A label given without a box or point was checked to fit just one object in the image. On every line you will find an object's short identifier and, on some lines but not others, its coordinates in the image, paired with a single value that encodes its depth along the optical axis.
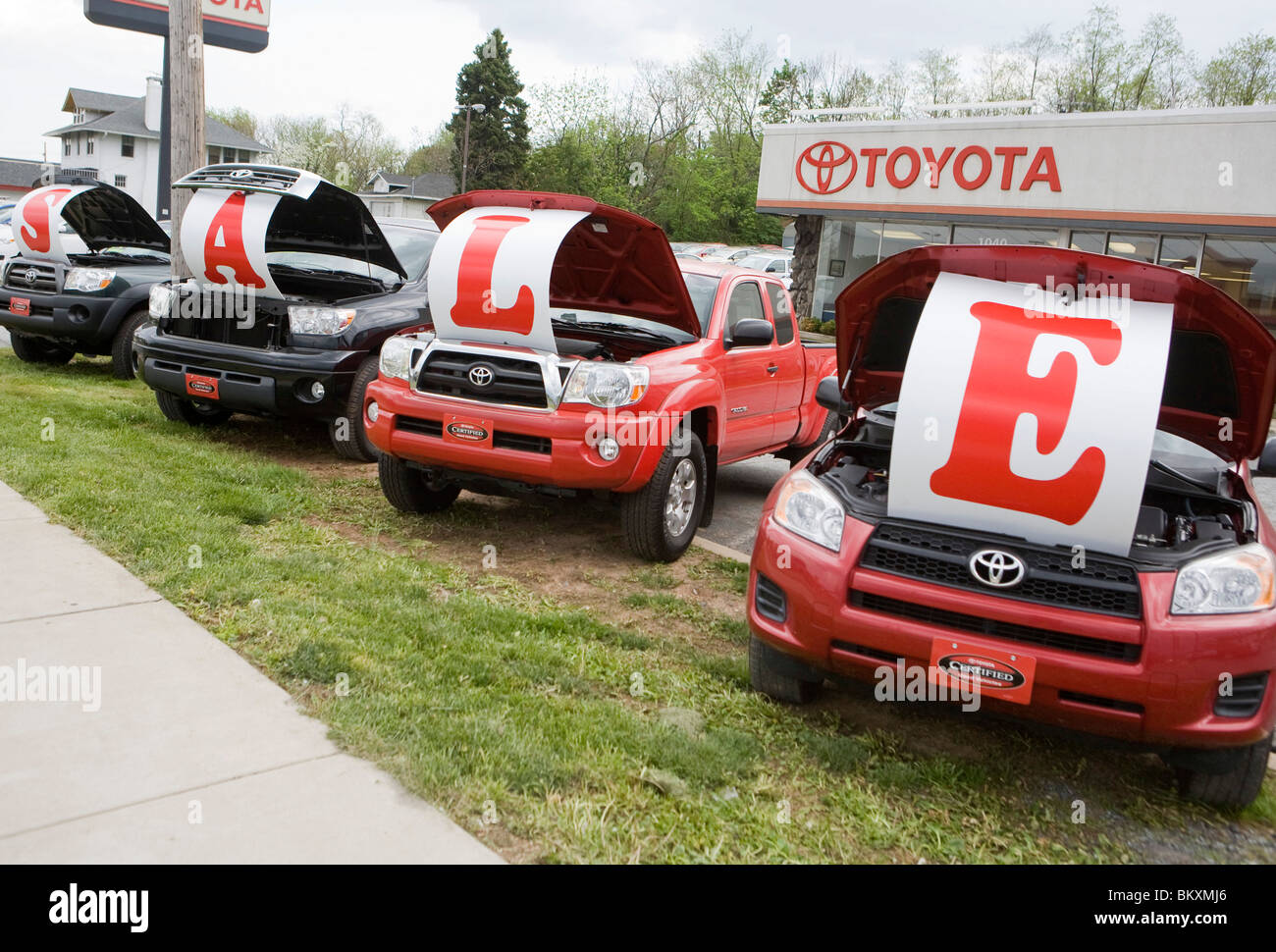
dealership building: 18.31
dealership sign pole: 13.60
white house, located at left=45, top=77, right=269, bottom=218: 68.56
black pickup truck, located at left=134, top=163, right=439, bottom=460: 7.40
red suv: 3.29
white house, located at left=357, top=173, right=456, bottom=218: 69.88
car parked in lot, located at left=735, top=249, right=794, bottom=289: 29.31
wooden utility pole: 9.88
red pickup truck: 5.52
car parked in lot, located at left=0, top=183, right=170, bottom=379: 10.05
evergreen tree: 62.97
